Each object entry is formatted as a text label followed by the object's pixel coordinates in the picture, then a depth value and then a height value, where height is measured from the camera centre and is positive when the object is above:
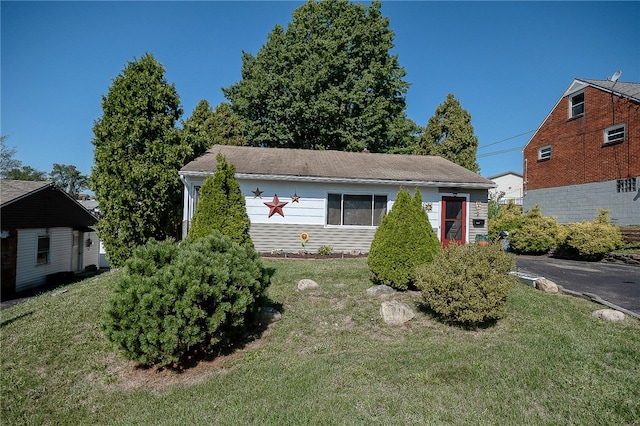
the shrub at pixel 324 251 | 11.77 -1.08
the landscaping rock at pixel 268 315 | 5.78 -1.68
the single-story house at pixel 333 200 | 11.63 +0.75
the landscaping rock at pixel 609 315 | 5.38 -1.40
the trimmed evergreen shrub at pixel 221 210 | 6.23 +0.12
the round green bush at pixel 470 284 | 5.14 -0.93
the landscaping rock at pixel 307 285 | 7.28 -1.42
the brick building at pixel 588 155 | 15.67 +3.87
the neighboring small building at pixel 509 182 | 53.09 +6.98
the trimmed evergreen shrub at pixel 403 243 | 6.73 -0.42
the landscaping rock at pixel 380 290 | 6.73 -1.38
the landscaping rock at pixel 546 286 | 7.22 -1.28
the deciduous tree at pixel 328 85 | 22.84 +9.34
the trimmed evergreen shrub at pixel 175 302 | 4.18 -1.11
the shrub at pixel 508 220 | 15.90 +0.25
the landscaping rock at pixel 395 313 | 5.55 -1.51
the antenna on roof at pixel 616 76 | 16.59 +7.53
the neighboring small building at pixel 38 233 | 16.39 -1.19
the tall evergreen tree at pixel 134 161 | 11.12 +1.80
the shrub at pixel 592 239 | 12.44 -0.41
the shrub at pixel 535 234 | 14.41 -0.36
